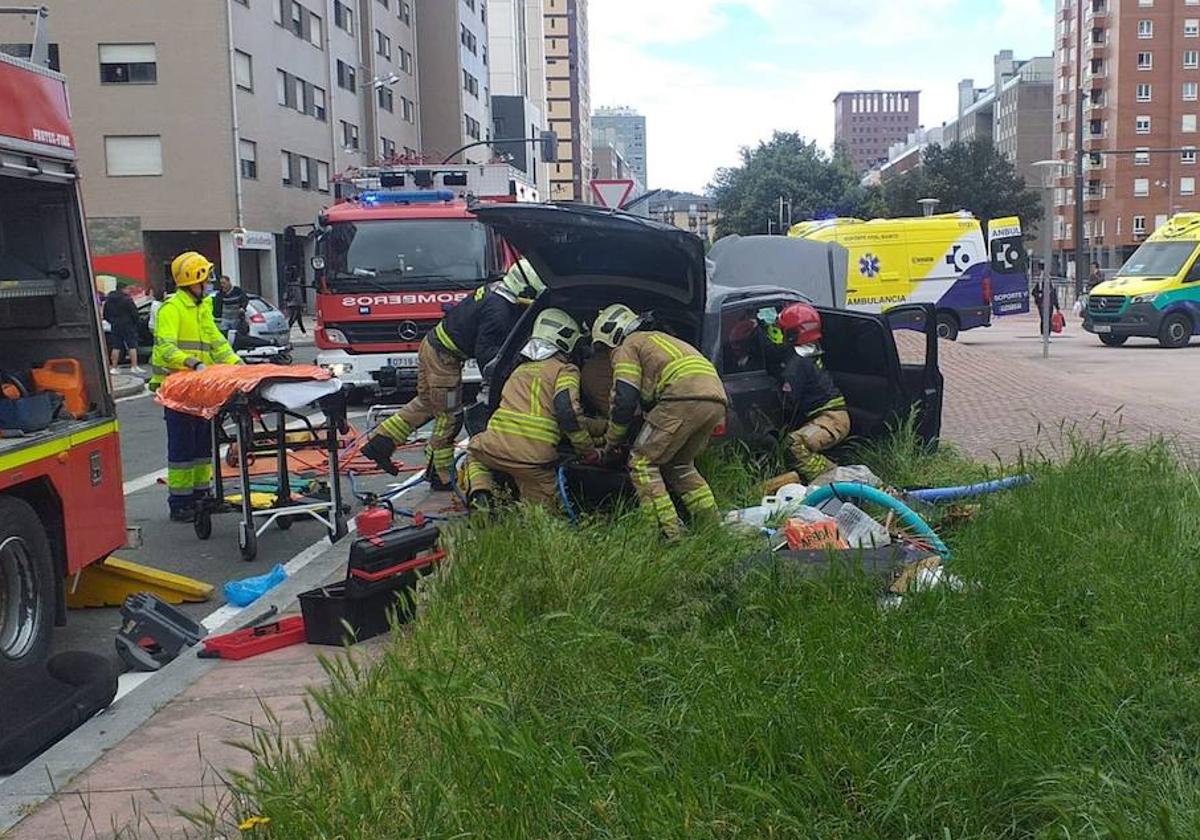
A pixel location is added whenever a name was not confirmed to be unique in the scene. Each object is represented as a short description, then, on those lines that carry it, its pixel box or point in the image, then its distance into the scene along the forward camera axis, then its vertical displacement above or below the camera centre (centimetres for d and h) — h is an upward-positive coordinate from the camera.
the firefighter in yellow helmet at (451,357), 819 -52
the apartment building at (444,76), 6700 +1165
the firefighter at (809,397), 771 -80
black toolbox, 507 -134
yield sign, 1402 +101
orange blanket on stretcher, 684 -56
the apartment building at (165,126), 3647 +500
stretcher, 692 -96
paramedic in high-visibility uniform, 823 -49
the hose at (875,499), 574 -117
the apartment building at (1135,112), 8819 +1160
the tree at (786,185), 6266 +476
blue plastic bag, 645 -164
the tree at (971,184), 5938 +430
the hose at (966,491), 637 -122
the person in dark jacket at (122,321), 2264 -63
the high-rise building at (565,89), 12838 +2076
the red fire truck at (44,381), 502 -44
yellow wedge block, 635 -159
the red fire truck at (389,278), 1391 +5
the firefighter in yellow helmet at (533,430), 632 -80
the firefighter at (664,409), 606 -68
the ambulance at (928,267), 2523 +9
